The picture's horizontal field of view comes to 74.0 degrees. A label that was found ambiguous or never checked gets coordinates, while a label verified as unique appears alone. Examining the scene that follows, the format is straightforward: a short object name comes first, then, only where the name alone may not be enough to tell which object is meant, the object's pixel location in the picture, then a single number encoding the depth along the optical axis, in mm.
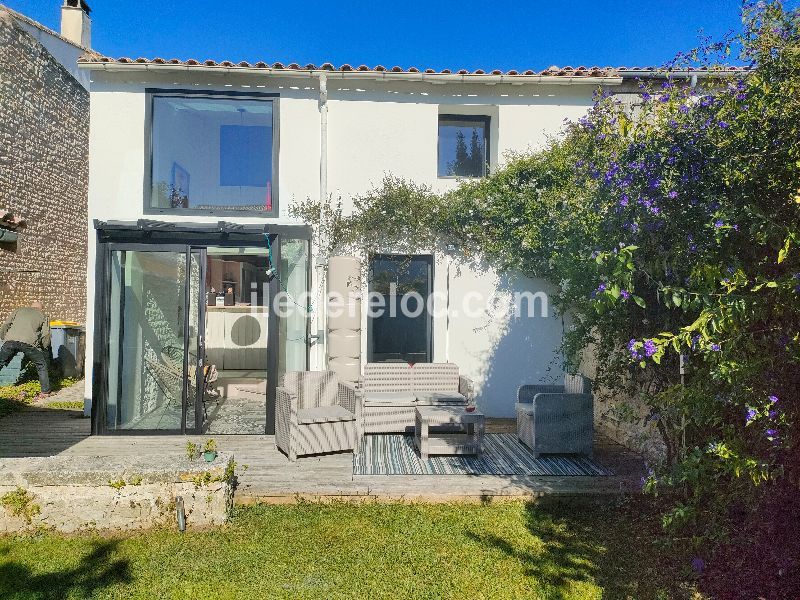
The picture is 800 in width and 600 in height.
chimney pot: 15430
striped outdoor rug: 6074
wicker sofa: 7438
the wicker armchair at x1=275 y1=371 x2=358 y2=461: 6551
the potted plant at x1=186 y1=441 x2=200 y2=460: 5154
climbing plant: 3176
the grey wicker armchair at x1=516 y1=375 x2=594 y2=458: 6523
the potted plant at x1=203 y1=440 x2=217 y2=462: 5027
